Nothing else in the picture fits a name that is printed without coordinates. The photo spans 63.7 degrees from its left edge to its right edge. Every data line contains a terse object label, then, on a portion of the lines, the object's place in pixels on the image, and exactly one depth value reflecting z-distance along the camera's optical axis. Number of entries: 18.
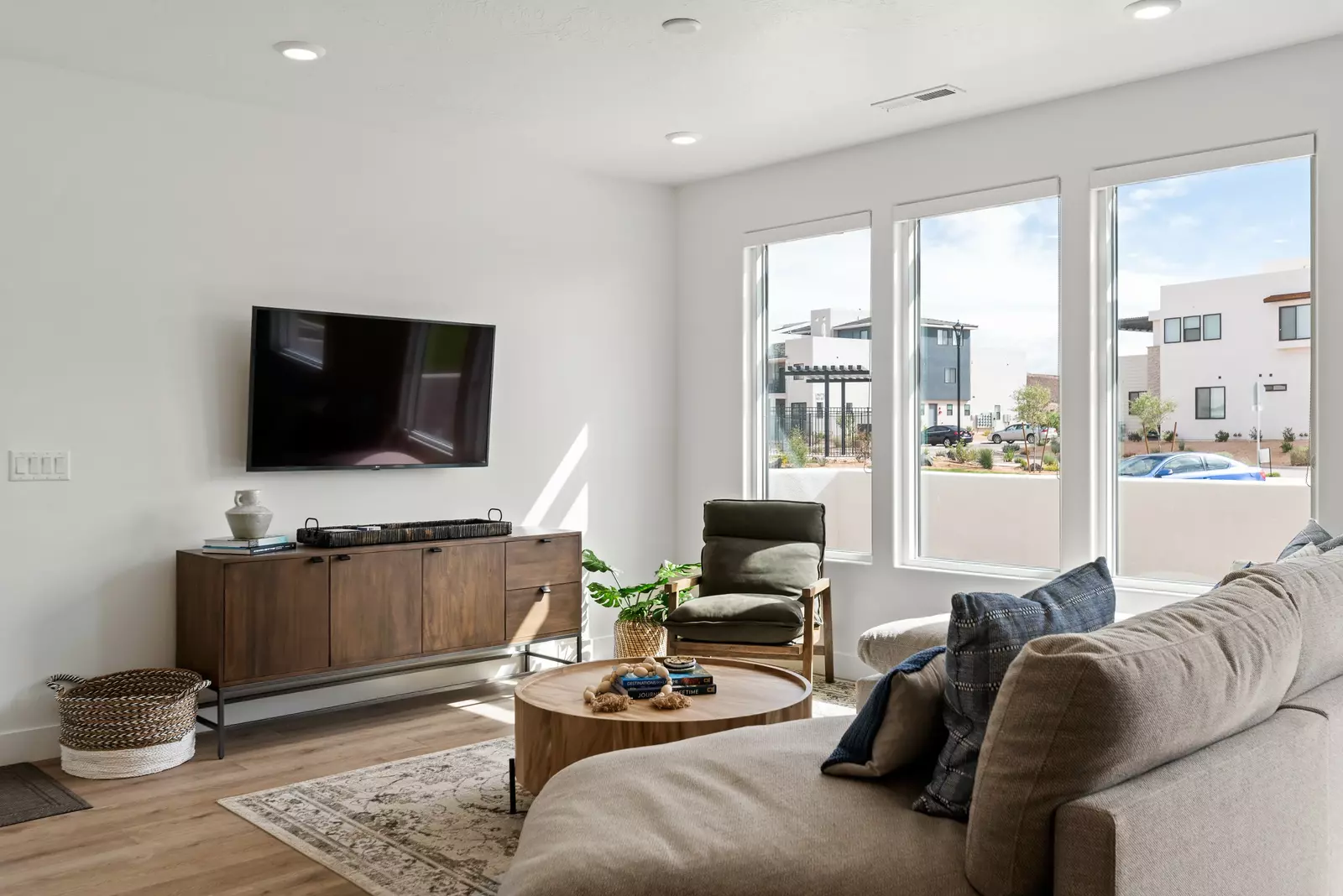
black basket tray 4.42
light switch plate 4.05
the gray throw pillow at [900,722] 2.08
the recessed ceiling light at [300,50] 3.92
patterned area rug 2.97
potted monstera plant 5.39
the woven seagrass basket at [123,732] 3.85
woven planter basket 5.38
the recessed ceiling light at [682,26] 3.73
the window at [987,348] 4.85
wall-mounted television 4.51
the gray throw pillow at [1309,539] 3.36
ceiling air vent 4.50
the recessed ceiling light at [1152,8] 3.60
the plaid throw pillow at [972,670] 1.92
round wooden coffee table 3.07
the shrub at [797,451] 5.79
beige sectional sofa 1.60
